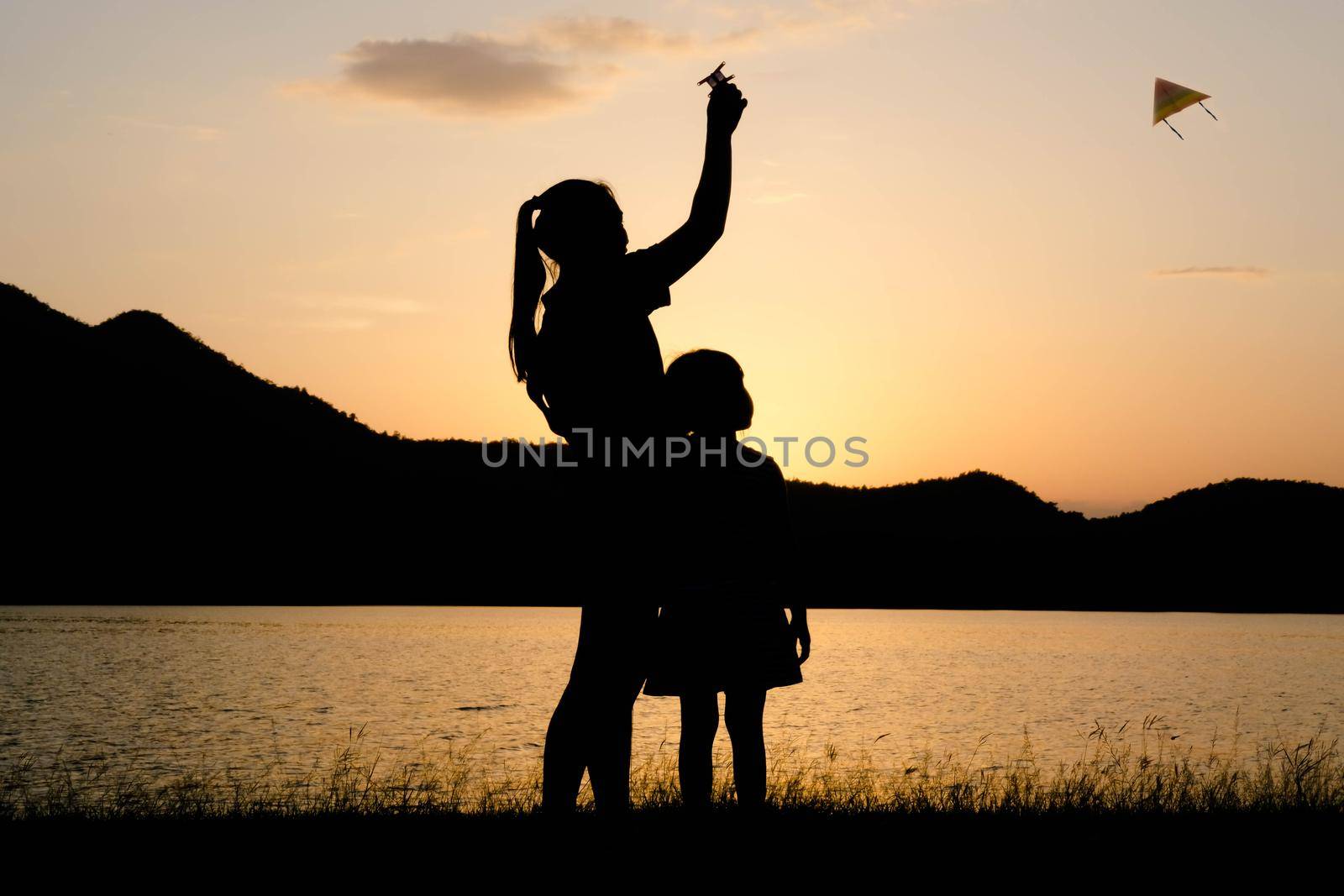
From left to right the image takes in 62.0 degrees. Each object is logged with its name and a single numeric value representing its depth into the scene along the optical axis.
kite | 9.19
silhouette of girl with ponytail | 3.85
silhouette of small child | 5.30
